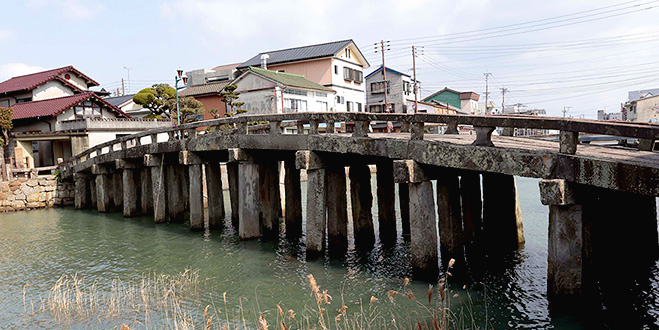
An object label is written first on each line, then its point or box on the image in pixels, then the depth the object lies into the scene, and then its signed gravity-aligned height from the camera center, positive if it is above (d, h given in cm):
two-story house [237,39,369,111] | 4484 +734
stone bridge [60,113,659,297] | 684 -98
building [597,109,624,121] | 9770 +322
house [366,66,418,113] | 5362 +548
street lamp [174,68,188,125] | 2723 +401
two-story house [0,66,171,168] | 3131 +214
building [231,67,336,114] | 3841 +423
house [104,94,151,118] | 4298 +404
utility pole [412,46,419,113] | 5044 +819
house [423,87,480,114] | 6669 +531
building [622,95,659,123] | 4619 +192
